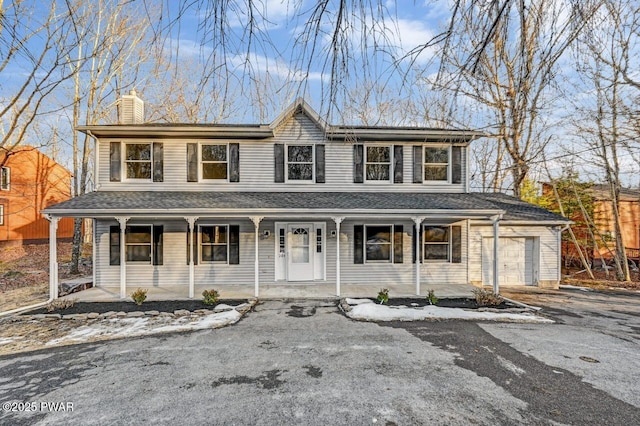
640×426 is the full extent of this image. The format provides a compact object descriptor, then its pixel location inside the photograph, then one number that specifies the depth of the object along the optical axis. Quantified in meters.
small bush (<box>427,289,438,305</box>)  7.81
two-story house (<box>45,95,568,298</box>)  9.52
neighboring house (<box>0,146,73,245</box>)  18.92
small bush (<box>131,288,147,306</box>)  7.51
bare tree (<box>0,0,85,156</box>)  9.97
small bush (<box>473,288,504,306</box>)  7.71
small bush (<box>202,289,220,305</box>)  7.73
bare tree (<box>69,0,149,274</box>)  13.37
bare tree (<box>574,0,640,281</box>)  10.39
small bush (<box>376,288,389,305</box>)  7.81
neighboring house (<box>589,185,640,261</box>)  14.60
